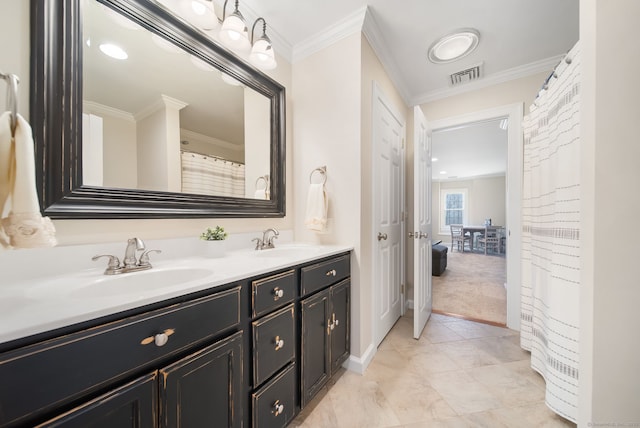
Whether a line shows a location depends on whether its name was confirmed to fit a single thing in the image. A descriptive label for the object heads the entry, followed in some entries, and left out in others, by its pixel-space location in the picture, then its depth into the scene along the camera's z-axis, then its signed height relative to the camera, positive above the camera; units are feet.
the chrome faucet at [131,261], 2.87 -0.66
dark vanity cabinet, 1.53 -1.43
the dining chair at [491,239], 20.65 -2.56
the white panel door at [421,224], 6.36 -0.38
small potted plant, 3.78 -0.50
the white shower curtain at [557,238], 3.84 -0.51
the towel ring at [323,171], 5.55 +1.01
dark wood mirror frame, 2.61 +1.15
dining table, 21.48 -1.73
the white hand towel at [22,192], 1.87 +0.17
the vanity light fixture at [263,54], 4.72 +3.38
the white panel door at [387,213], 5.90 -0.03
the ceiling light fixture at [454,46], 5.64 +4.49
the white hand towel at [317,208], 5.27 +0.08
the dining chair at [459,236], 22.49 -2.52
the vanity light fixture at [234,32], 4.18 +3.43
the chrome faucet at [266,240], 4.87 -0.63
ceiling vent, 6.97 +4.46
